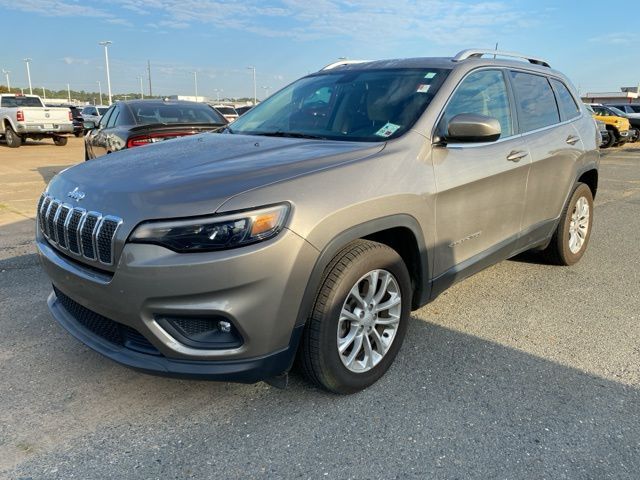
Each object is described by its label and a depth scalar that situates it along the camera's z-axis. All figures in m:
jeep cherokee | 2.25
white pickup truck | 18.86
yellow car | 21.11
